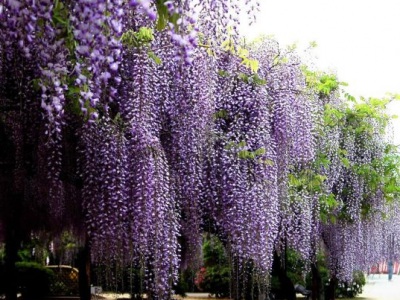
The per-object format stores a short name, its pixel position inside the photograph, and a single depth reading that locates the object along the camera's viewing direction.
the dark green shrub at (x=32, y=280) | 16.89
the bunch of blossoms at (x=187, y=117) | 6.60
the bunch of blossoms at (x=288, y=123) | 8.15
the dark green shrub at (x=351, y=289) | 19.91
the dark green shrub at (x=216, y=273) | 18.50
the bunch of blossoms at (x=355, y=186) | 11.90
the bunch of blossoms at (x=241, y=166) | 7.41
